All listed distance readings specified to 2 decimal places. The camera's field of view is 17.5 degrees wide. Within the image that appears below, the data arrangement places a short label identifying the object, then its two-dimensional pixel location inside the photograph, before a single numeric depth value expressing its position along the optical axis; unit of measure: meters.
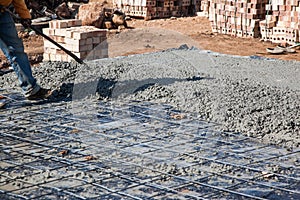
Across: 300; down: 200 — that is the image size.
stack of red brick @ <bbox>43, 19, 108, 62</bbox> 14.67
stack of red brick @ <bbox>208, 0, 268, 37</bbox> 21.10
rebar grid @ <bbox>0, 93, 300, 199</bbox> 6.63
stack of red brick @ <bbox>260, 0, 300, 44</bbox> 19.62
